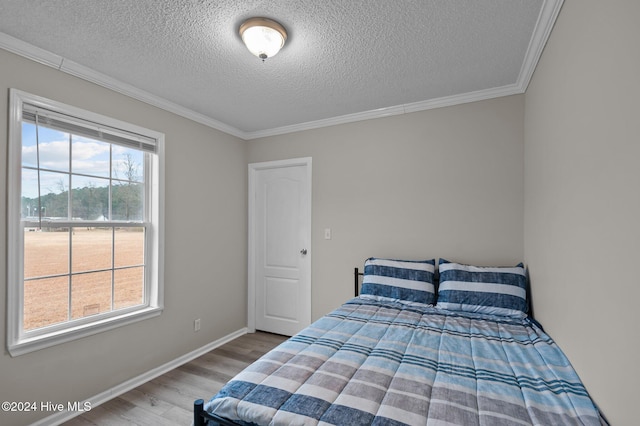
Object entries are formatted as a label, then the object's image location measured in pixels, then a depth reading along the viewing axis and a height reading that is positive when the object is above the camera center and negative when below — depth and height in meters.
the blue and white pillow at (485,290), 2.23 -0.55
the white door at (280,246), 3.57 -0.35
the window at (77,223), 1.95 -0.05
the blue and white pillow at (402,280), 2.57 -0.54
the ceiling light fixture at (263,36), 1.72 +1.06
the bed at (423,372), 1.13 -0.72
